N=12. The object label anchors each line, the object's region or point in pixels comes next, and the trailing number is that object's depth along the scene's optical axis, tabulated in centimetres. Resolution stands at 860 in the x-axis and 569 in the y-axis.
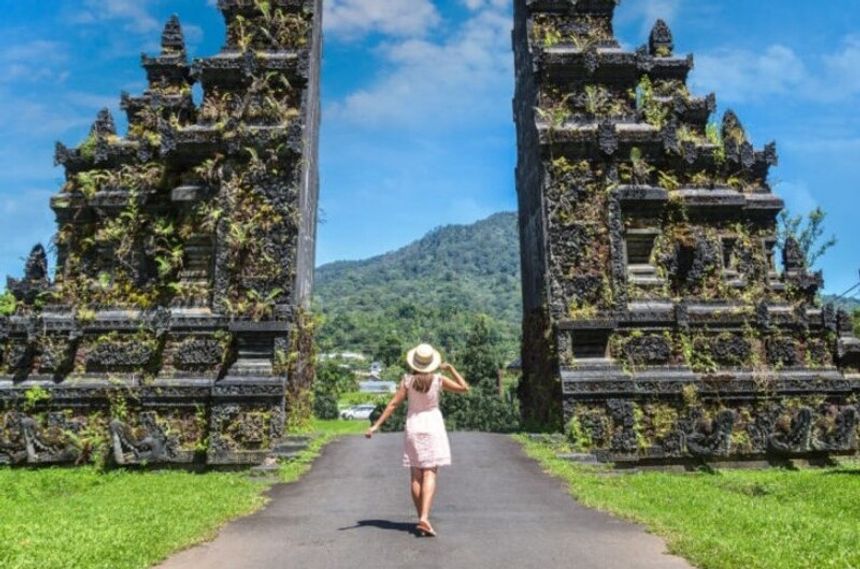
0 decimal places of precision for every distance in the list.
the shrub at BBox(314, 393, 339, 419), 4972
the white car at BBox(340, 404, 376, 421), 5897
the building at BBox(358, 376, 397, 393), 7819
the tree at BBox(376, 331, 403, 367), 7988
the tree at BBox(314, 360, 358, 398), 5403
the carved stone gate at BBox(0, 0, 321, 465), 1276
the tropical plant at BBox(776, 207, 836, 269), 3600
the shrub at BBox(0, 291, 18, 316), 1455
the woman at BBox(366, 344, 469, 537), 694
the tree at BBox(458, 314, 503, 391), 5166
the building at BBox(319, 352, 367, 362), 10195
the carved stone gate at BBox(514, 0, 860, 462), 1306
